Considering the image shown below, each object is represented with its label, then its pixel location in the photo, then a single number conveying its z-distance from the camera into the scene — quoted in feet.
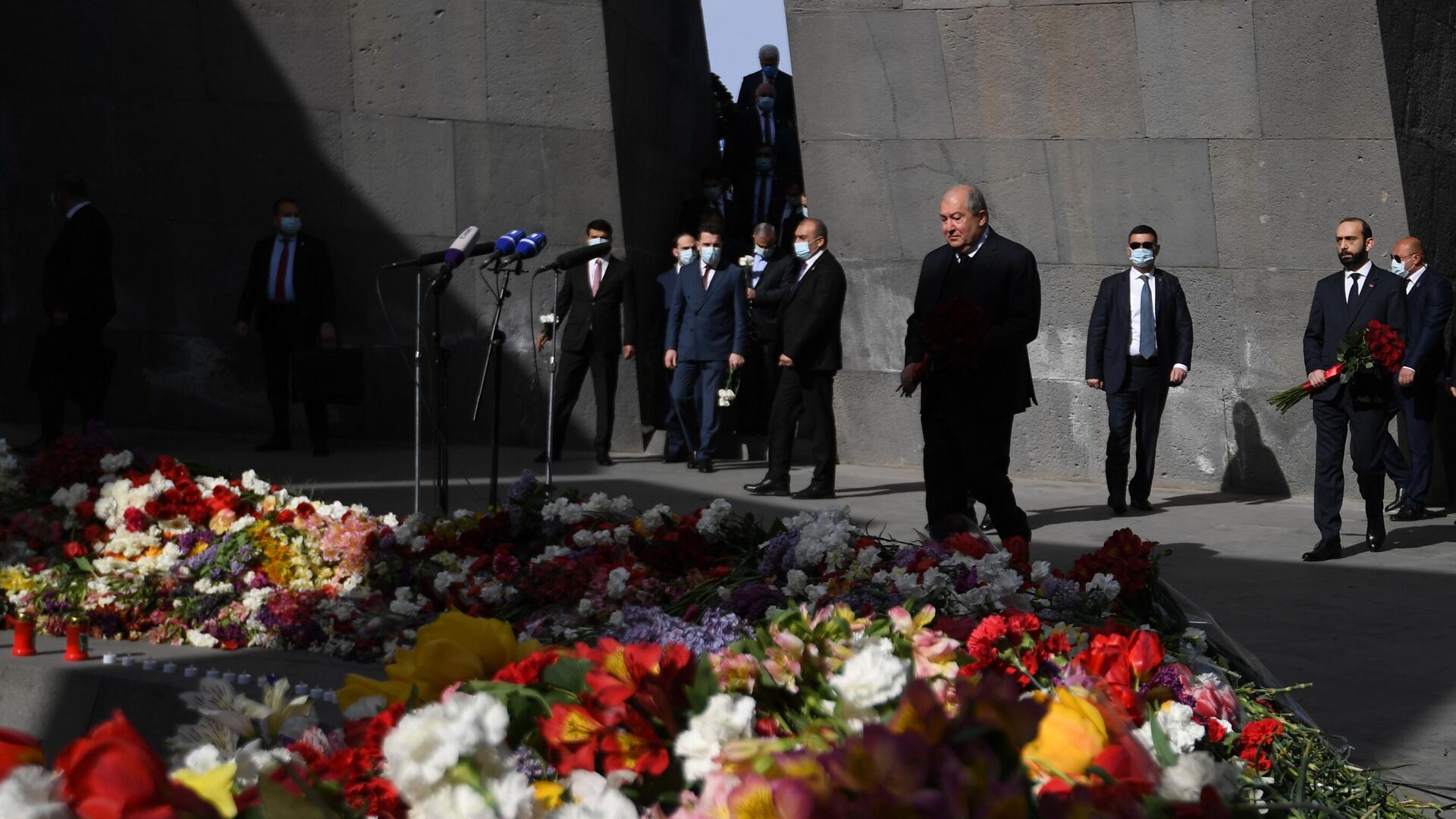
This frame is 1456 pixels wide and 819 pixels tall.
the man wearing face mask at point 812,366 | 35.42
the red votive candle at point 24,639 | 16.62
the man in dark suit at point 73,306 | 38.04
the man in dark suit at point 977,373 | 24.22
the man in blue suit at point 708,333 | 40.98
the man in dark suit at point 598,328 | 41.75
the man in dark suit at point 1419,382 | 33.30
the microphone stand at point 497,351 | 23.67
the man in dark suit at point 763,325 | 39.17
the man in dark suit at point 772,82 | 52.80
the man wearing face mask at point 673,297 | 42.57
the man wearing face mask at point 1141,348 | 36.14
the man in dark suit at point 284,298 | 41.78
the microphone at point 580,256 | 27.22
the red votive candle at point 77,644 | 16.38
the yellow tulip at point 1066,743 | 5.23
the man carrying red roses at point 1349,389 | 29.07
